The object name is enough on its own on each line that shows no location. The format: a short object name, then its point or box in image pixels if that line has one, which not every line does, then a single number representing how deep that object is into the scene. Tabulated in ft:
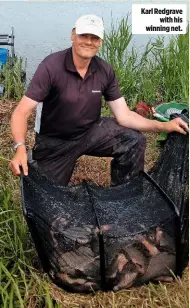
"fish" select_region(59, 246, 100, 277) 6.11
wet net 6.07
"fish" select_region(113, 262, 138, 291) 6.22
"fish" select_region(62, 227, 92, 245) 6.06
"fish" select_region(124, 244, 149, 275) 6.16
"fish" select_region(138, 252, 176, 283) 6.31
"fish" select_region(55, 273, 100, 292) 6.21
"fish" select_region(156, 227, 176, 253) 6.23
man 7.48
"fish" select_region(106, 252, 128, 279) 6.16
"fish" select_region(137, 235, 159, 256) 6.15
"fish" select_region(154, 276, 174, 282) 6.45
